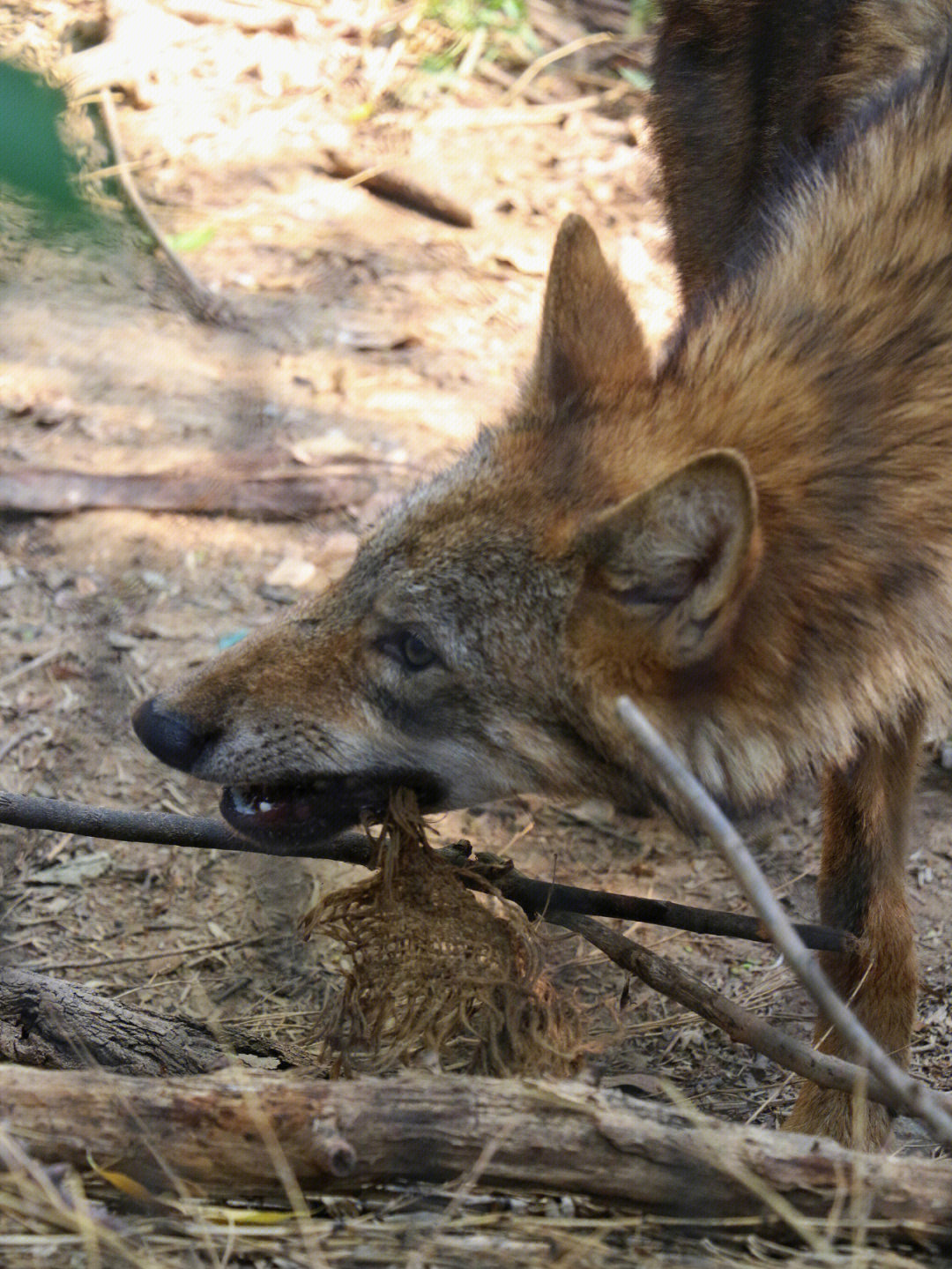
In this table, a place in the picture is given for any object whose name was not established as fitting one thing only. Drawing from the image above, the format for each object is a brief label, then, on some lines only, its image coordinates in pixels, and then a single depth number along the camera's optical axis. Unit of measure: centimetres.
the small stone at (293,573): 589
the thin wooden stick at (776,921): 205
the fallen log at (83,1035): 303
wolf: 293
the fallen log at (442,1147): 223
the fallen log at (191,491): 604
